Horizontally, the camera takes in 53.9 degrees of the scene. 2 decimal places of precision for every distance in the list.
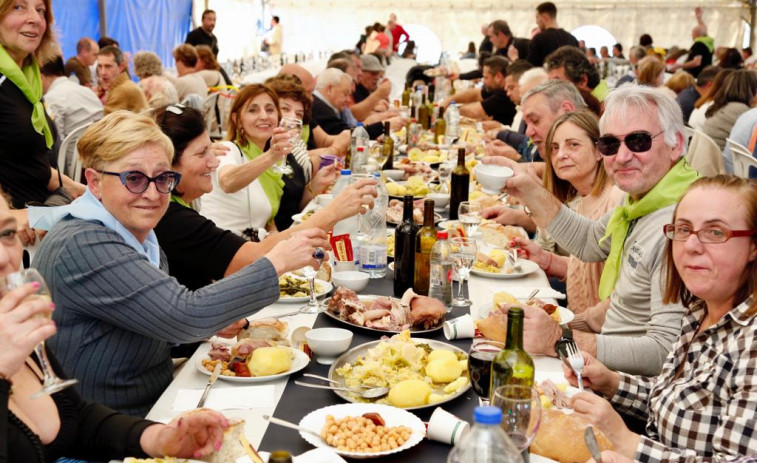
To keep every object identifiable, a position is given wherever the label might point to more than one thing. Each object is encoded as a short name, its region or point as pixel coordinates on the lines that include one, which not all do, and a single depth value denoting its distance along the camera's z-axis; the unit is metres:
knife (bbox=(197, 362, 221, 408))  1.74
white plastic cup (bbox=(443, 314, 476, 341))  2.15
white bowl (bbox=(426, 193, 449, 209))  4.09
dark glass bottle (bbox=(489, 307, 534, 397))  1.56
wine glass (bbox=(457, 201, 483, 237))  3.14
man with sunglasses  2.12
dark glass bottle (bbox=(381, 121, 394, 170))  4.83
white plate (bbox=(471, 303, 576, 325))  2.35
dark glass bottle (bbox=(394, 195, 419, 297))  2.56
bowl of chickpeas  1.50
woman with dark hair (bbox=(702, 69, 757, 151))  6.30
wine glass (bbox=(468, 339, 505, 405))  1.71
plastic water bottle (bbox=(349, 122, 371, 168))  4.66
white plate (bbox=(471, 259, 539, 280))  2.84
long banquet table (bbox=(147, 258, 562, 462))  1.56
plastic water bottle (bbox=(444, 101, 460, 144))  6.78
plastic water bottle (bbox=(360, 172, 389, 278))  2.80
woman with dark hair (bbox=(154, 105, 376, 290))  2.70
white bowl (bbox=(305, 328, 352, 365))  1.99
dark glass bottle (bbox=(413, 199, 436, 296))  2.51
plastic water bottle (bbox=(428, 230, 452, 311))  2.42
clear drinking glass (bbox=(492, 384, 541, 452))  1.30
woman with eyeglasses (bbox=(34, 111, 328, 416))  1.84
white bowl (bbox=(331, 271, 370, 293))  2.63
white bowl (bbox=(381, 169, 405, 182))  4.74
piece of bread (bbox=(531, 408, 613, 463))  1.53
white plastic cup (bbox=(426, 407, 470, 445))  1.54
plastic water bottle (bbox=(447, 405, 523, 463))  1.04
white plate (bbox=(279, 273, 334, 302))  2.51
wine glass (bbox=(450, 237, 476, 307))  2.47
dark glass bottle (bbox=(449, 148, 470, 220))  3.65
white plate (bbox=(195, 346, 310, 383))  1.87
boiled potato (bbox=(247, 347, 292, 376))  1.88
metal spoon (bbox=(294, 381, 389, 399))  1.75
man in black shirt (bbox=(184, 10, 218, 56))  12.13
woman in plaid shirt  1.53
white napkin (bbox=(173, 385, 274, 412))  1.77
